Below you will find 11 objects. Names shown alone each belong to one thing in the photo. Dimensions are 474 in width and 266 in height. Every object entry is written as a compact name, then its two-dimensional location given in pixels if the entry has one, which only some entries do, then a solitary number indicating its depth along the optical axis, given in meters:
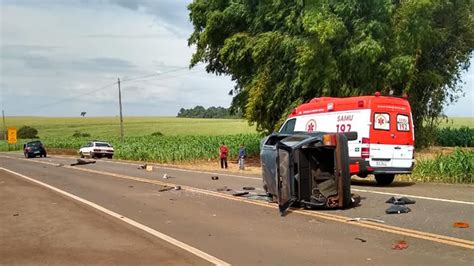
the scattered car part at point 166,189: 16.86
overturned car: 10.77
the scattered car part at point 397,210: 10.58
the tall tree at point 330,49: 25.73
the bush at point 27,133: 107.88
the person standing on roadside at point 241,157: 27.95
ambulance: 16.09
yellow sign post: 79.84
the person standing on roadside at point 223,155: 29.77
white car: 46.38
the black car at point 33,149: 50.81
